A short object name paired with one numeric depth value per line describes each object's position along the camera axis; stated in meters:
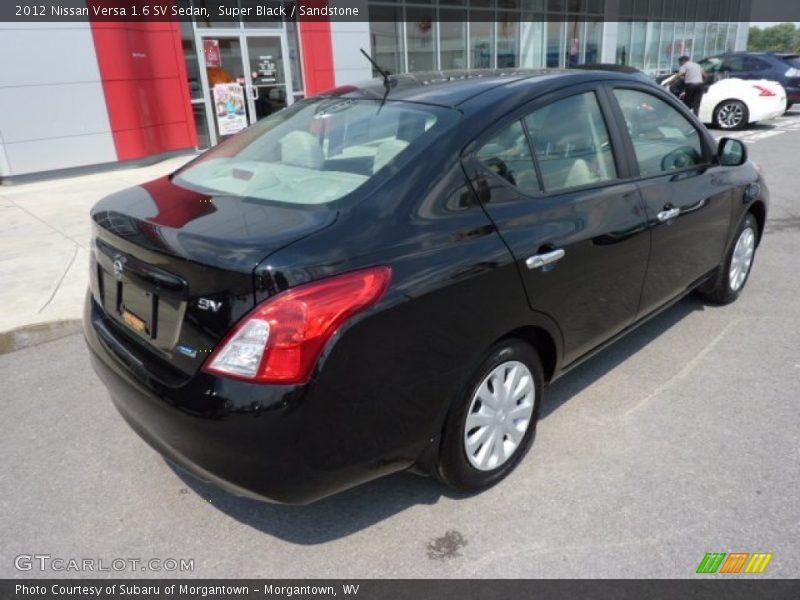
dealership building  9.78
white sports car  14.40
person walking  14.45
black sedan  1.99
